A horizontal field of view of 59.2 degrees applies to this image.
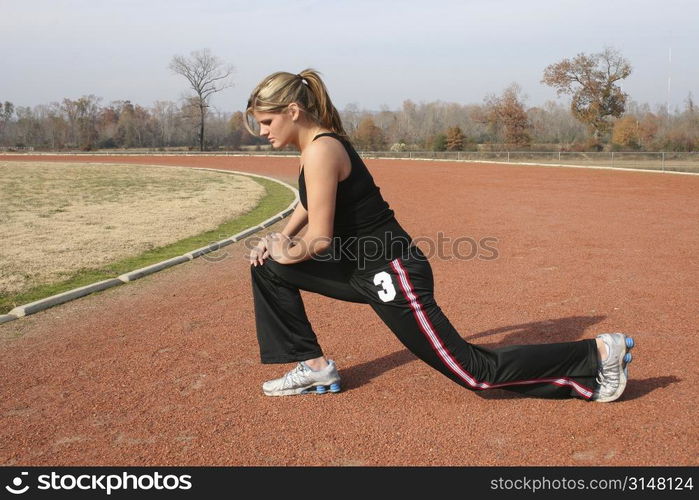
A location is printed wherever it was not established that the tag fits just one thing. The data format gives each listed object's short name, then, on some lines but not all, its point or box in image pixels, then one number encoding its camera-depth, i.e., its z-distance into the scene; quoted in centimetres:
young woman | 312
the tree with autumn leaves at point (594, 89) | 4847
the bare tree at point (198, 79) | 7100
